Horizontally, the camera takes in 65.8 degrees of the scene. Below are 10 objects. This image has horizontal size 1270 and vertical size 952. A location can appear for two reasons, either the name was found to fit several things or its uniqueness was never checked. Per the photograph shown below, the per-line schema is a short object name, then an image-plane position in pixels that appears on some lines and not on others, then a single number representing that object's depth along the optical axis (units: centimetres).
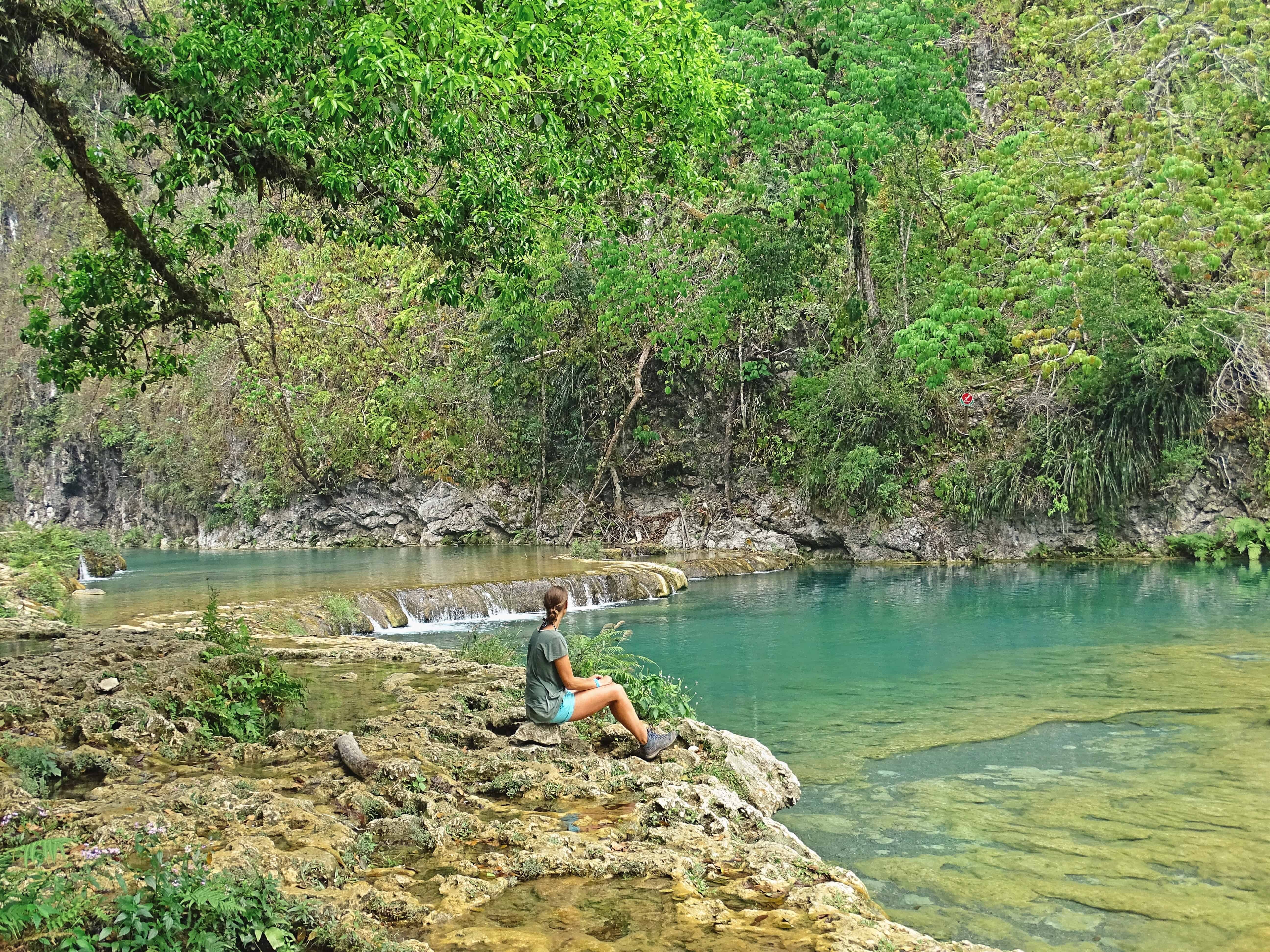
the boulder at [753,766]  635
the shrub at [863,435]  2077
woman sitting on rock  606
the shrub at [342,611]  1355
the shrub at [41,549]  1709
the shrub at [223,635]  736
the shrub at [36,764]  506
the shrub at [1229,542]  1842
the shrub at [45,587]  1441
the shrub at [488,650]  974
